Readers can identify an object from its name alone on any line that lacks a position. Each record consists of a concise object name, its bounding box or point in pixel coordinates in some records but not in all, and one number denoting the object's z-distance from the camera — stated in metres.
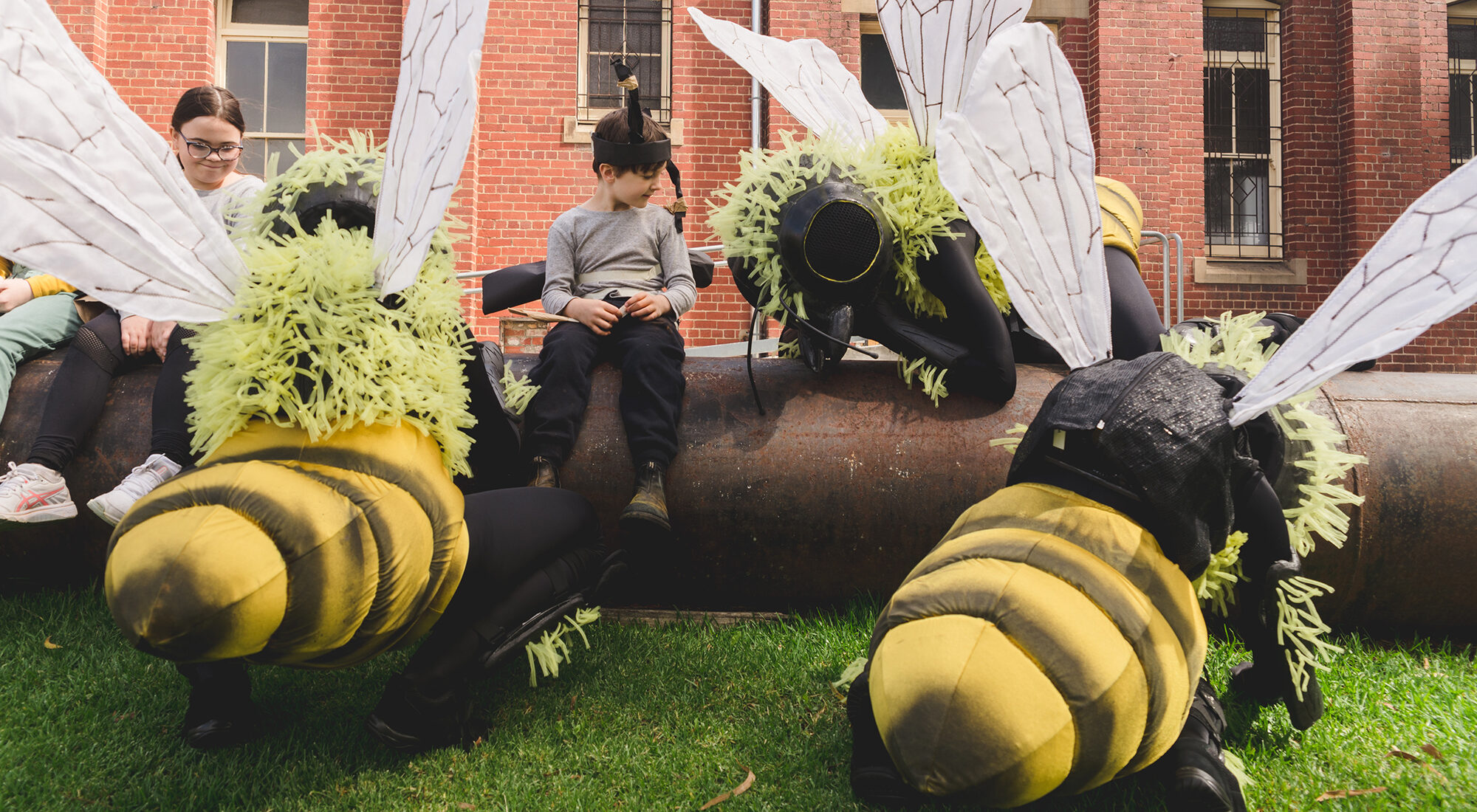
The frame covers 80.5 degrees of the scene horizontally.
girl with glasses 2.07
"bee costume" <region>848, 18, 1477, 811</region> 1.14
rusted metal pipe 2.21
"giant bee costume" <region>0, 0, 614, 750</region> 1.27
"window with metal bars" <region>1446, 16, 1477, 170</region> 9.20
